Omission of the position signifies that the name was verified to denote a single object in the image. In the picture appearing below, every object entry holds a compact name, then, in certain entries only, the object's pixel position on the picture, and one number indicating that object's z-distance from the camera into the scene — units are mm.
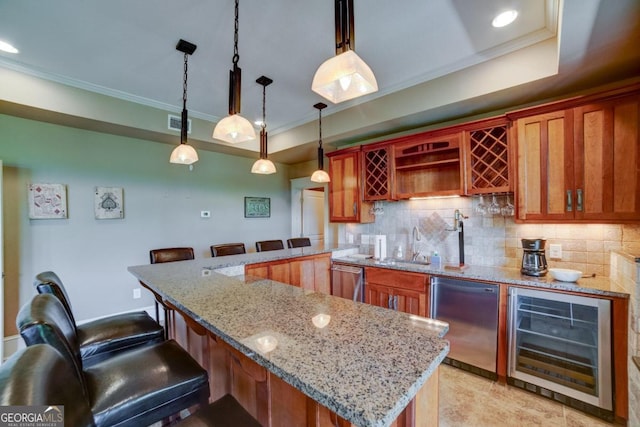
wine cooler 1862
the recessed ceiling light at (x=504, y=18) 1893
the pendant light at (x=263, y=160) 2707
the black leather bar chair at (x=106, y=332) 1588
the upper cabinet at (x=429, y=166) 2863
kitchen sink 3025
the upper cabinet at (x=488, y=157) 2518
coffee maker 2285
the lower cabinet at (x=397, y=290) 2664
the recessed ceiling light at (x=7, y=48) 2238
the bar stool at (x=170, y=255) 2736
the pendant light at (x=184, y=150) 2309
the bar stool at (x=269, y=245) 3555
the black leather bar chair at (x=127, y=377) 979
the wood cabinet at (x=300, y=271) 2701
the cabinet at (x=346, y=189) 3572
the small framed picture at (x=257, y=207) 4930
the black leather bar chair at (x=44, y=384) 563
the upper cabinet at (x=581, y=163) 1954
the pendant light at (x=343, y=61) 1214
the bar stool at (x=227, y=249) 3123
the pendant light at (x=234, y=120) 1728
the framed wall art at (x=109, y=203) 3414
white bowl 2053
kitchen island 686
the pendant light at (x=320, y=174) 3123
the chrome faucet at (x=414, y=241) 3189
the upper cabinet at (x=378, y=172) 3285
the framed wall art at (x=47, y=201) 3012
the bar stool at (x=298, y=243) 3896
